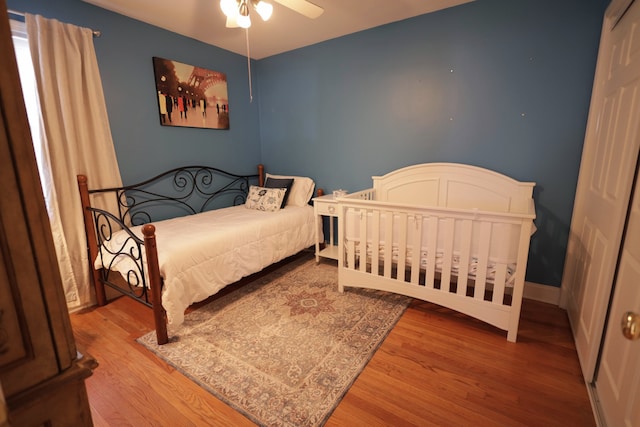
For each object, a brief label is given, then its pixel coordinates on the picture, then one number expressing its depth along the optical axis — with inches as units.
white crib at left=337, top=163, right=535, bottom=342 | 71.1
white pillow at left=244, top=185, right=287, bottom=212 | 122.6
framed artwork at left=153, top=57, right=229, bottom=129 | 107.4
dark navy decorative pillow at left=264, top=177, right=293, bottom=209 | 129.9
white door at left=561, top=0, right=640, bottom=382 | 53.2
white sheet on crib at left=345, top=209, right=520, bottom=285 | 69.7
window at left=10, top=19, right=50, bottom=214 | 78.4
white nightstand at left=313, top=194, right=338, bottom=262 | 118.0
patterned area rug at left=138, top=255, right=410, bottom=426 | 56.9
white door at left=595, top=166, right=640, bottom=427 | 41.9
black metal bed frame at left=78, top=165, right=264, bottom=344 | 83.3
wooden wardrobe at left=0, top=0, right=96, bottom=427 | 17.1
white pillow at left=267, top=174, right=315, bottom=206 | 132.7
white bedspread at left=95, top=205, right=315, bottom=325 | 75.8
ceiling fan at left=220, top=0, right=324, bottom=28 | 67.9
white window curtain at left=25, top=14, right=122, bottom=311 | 79.4
